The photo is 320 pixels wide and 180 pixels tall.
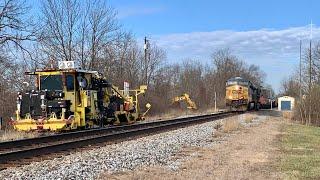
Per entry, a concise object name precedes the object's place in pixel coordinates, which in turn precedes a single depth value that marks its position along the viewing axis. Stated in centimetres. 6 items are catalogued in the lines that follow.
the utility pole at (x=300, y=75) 5159
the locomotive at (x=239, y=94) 5753
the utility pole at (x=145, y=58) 6175
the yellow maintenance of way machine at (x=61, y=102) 2147
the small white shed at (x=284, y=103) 7056
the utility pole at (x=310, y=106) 4209
